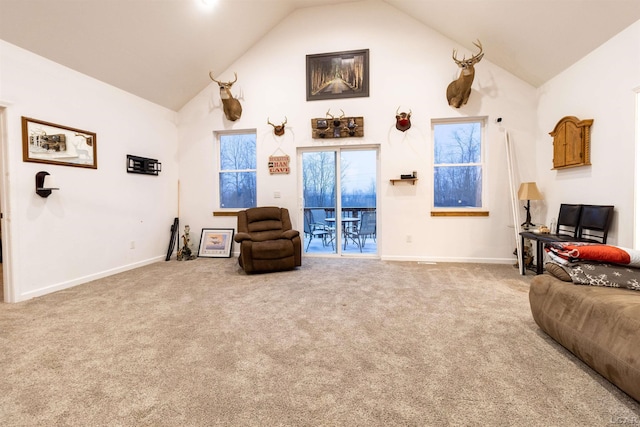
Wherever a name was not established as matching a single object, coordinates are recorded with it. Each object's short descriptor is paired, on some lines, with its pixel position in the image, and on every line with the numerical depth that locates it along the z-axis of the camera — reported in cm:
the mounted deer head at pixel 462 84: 389
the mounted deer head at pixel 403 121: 445
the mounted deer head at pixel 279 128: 483
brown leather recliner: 379
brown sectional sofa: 136
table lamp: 379
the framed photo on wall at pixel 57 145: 298
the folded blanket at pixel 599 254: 189
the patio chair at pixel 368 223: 480
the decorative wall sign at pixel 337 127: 461
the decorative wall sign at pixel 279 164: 486
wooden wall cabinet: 316
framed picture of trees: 464
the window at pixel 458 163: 450
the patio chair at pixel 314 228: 503
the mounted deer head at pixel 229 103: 468
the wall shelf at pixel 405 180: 449
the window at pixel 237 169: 514
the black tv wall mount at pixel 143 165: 421
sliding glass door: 484
